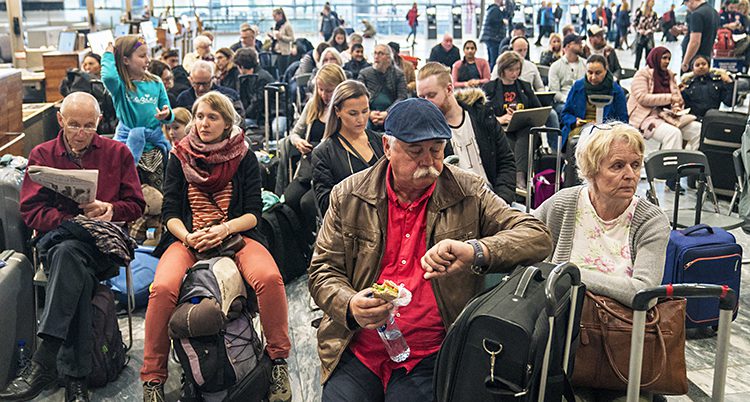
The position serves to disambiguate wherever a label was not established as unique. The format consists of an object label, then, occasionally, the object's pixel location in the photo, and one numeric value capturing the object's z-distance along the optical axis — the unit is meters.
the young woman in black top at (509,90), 6.99
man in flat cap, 2.56
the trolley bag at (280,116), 7.91
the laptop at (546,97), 7.89
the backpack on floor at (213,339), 3.27
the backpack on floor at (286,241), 4.98
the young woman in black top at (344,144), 4.42
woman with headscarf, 7.61
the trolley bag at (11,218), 4.17
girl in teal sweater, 5.78
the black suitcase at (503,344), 2.26
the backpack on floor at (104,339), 3.78
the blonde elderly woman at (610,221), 3.17
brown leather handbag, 3.17
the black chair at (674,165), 5.01
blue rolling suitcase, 4.14
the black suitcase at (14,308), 3.68
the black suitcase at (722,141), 6.90
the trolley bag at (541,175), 4.86
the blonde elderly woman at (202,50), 10.93
